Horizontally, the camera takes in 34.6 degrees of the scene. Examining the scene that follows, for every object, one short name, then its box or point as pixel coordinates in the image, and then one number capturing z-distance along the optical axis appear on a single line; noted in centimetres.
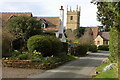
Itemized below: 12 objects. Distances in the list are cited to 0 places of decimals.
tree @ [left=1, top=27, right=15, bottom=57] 1593
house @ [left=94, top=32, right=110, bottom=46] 6222
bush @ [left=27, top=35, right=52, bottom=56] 1730
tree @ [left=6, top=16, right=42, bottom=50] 2267
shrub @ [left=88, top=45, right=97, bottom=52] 4406
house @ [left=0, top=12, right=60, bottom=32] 3781
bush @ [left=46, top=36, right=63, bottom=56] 1935
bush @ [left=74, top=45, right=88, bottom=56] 2978
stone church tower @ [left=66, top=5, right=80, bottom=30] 6507
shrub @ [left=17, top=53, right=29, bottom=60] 1576
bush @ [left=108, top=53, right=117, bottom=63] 1545
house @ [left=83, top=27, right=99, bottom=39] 6249
